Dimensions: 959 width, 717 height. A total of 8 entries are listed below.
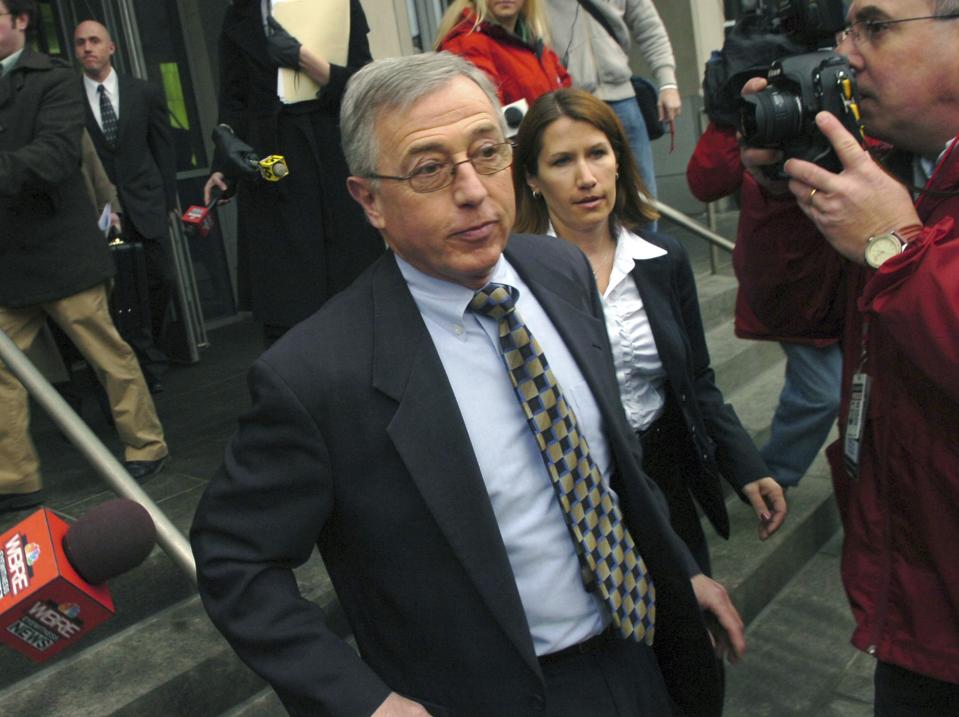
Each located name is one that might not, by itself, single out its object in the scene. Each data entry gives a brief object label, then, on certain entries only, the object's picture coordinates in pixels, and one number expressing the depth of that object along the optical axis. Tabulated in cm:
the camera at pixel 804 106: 178
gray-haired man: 159
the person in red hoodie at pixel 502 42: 413
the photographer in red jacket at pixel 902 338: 167
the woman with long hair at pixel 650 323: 273
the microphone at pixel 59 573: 139
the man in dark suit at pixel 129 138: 587
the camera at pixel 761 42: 199
